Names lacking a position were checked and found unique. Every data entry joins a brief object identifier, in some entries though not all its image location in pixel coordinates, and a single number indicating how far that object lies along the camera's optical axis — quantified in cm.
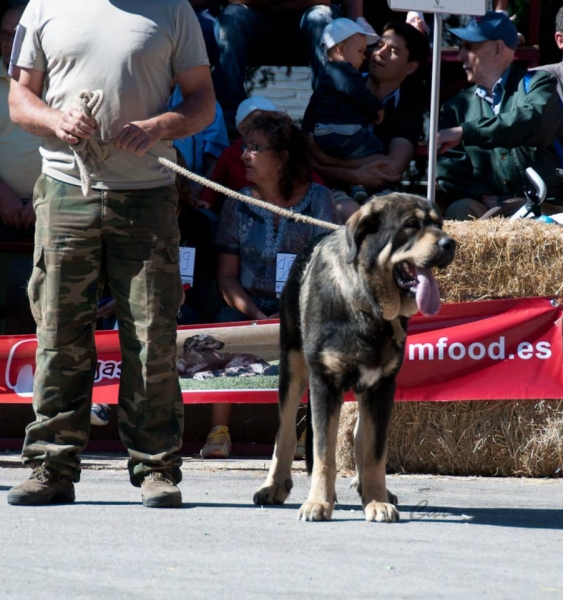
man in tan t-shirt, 941
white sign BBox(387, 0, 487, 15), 1293
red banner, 1237
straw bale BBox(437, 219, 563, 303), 1239
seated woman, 1433
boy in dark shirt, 1594
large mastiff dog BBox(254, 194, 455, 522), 891
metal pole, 1289
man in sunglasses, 1532
